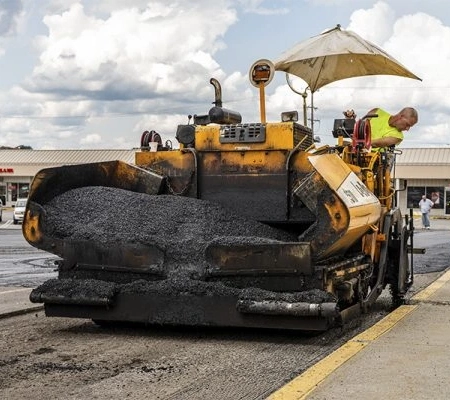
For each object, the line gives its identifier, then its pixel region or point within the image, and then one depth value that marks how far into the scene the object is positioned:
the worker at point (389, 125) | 9.45
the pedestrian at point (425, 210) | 35.09
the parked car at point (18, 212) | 38.94
